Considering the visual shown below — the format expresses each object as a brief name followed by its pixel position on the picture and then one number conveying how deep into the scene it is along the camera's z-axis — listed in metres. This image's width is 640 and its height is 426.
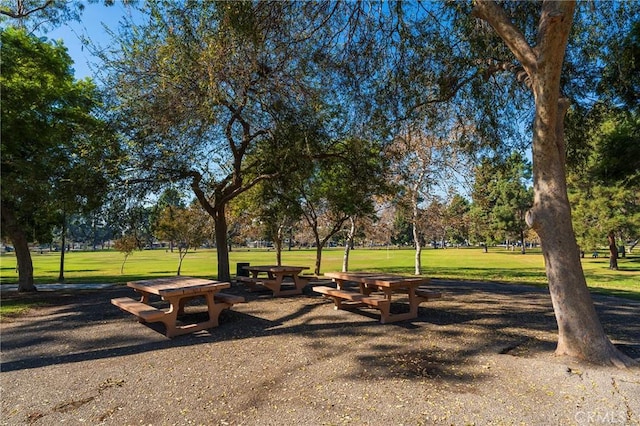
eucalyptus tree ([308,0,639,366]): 4.48
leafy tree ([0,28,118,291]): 8.89
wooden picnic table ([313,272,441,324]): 6.61
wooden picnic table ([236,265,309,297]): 9.83
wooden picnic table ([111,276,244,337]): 5.84
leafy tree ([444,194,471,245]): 21.19
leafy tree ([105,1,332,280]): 6.37
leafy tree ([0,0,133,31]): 8.58
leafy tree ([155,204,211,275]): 21.30
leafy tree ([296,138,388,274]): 10.05
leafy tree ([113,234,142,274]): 23.47
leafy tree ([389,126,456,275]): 9.78
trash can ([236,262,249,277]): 14.11
